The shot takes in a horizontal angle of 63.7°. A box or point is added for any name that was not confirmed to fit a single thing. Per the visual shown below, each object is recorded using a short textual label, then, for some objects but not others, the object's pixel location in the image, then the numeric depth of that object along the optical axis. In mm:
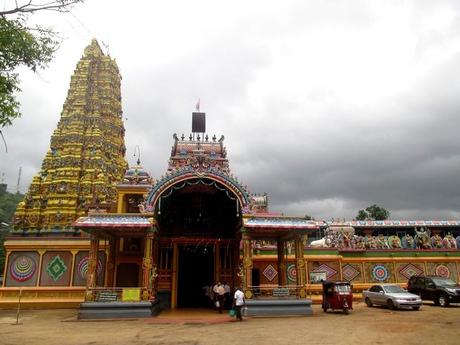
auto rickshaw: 15538
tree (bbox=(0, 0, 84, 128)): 7321
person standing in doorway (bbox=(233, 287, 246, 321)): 14154
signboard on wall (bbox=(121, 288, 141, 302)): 15227
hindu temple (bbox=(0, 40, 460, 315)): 16156
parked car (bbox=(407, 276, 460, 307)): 17078
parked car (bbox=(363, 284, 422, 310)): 15965
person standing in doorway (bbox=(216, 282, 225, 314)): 16359
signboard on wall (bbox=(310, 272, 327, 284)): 21500
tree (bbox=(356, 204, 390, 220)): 70075
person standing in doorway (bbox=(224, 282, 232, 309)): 17809
